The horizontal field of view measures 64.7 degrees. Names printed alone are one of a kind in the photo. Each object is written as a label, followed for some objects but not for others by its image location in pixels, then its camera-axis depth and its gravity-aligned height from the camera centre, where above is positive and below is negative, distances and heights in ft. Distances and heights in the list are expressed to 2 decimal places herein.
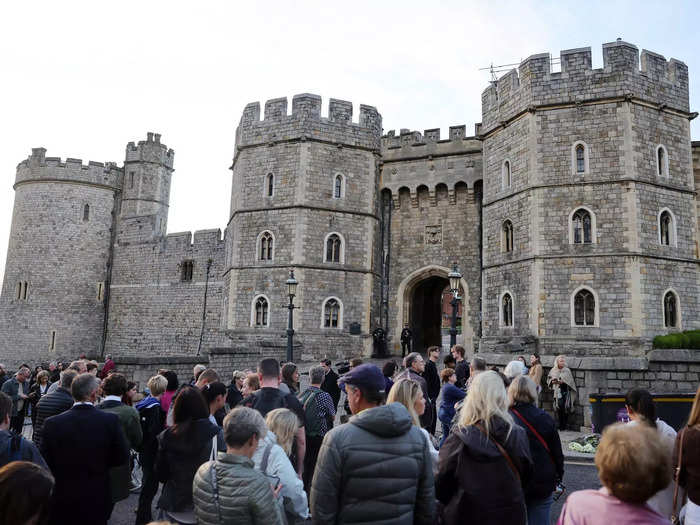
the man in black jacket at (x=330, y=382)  29.27 -2.22
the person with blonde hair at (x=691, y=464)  11.19 -2.34
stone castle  54.34 +12.88
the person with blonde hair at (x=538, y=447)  13.21 -2.41
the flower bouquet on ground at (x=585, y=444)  29.68 -5.31
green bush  49.52 +0.75
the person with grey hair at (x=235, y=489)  9.54 -2.64
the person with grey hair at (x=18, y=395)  29.63 -3.44
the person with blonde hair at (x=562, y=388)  35.73 -2.70
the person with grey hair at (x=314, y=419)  19.27 -2.77
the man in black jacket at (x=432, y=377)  27.30 -1.69
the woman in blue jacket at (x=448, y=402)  20.76 -2.20
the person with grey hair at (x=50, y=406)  17.51 -2.29
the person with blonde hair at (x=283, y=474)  11.97 -2.91
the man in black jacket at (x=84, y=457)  12.59 -2.90
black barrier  28.58 -3.05
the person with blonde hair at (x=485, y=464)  10.64 -2.36
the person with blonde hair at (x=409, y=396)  12.22 -1.19
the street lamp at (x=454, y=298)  43.52 +3.66
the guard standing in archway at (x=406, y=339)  66.69 +0.37
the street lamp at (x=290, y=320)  53.31 +1.87
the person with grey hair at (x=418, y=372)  20.61 -1.17
